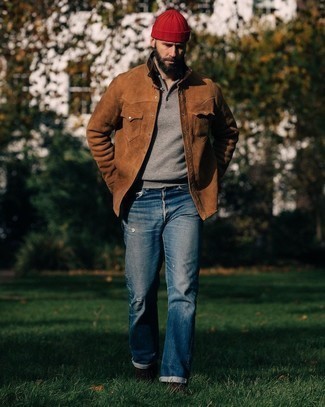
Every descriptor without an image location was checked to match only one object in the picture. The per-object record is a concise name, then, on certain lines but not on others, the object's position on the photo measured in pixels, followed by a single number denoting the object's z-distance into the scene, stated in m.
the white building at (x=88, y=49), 18.86
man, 7.36
